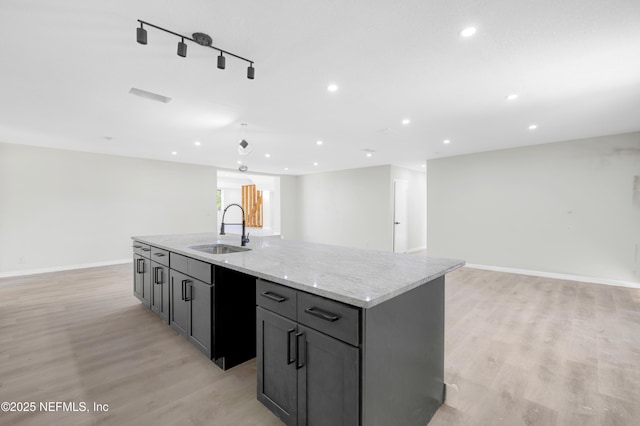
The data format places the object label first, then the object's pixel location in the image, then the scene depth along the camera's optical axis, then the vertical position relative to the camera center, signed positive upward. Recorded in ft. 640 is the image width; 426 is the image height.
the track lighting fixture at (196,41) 5.65 +4.00
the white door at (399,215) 25.20 -0.48
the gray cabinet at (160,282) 9.02 -2.54
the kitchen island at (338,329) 3.87 -2.10
